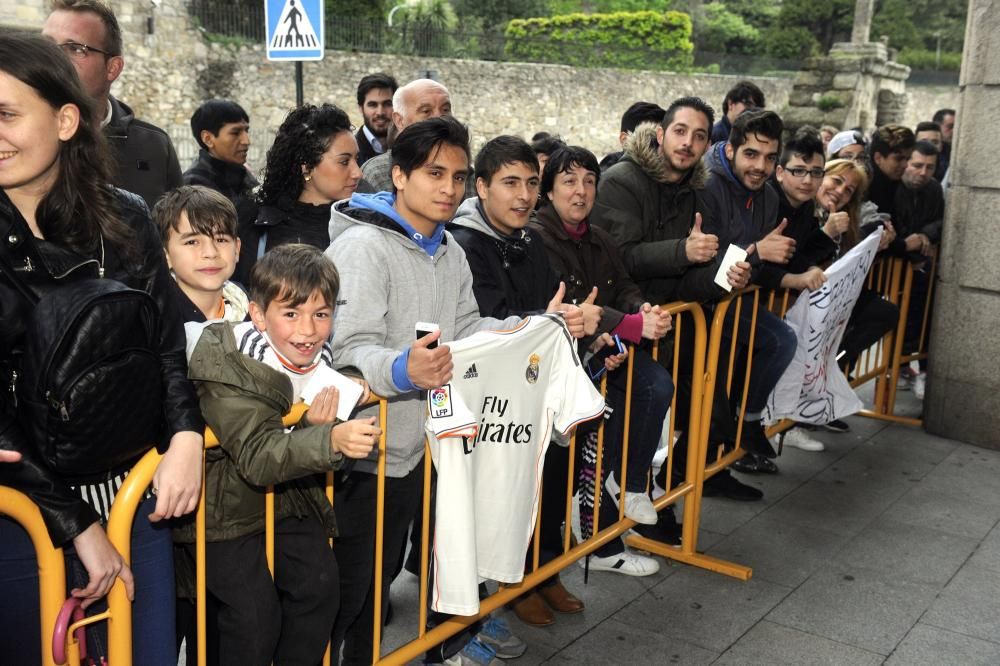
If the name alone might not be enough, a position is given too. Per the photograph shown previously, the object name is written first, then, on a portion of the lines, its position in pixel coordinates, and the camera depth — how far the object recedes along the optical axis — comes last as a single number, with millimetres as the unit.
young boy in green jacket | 2412
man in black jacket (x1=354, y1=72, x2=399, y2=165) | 6672
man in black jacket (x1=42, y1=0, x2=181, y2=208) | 3877
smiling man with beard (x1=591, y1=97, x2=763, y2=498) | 4500
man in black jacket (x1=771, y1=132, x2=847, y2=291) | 5551
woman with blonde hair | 5957
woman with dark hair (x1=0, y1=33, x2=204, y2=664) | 2072
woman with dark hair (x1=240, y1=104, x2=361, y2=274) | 3855
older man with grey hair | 5512
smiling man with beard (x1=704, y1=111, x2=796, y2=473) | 5102
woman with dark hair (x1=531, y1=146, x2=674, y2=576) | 4078
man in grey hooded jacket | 2979
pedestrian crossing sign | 7685
